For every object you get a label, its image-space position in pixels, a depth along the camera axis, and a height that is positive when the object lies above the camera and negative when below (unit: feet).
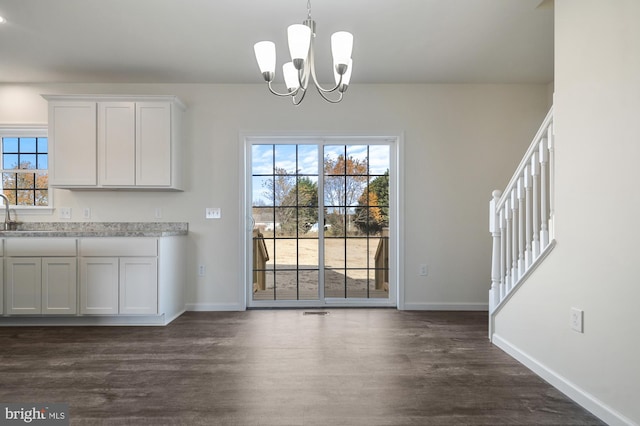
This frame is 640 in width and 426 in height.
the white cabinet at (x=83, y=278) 11.60 -2.08
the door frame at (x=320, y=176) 13.82 -0.05
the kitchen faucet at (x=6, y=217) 12.96 -0.27
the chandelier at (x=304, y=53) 6.73 +2.92
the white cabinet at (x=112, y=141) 12.41 +2.26
